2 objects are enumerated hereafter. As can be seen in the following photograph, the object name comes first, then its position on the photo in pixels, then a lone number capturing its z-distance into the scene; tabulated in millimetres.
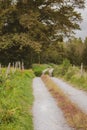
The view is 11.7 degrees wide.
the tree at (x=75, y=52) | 81562
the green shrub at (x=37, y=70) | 54975
